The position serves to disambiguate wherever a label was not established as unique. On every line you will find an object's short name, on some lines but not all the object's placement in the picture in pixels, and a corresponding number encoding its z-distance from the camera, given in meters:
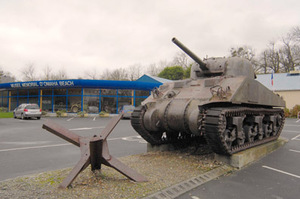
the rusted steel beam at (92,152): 4.28
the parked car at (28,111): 22.37
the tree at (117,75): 59.28
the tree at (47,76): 58.57
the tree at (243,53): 47.54
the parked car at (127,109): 22.61
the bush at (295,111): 26.53
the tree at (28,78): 60.00
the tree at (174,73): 41.93
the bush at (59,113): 25.52
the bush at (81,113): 25.46
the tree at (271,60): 44.32
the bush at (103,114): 25.67
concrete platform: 5.82
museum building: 26.16
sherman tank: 5.59
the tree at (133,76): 59.91
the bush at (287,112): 27.01
